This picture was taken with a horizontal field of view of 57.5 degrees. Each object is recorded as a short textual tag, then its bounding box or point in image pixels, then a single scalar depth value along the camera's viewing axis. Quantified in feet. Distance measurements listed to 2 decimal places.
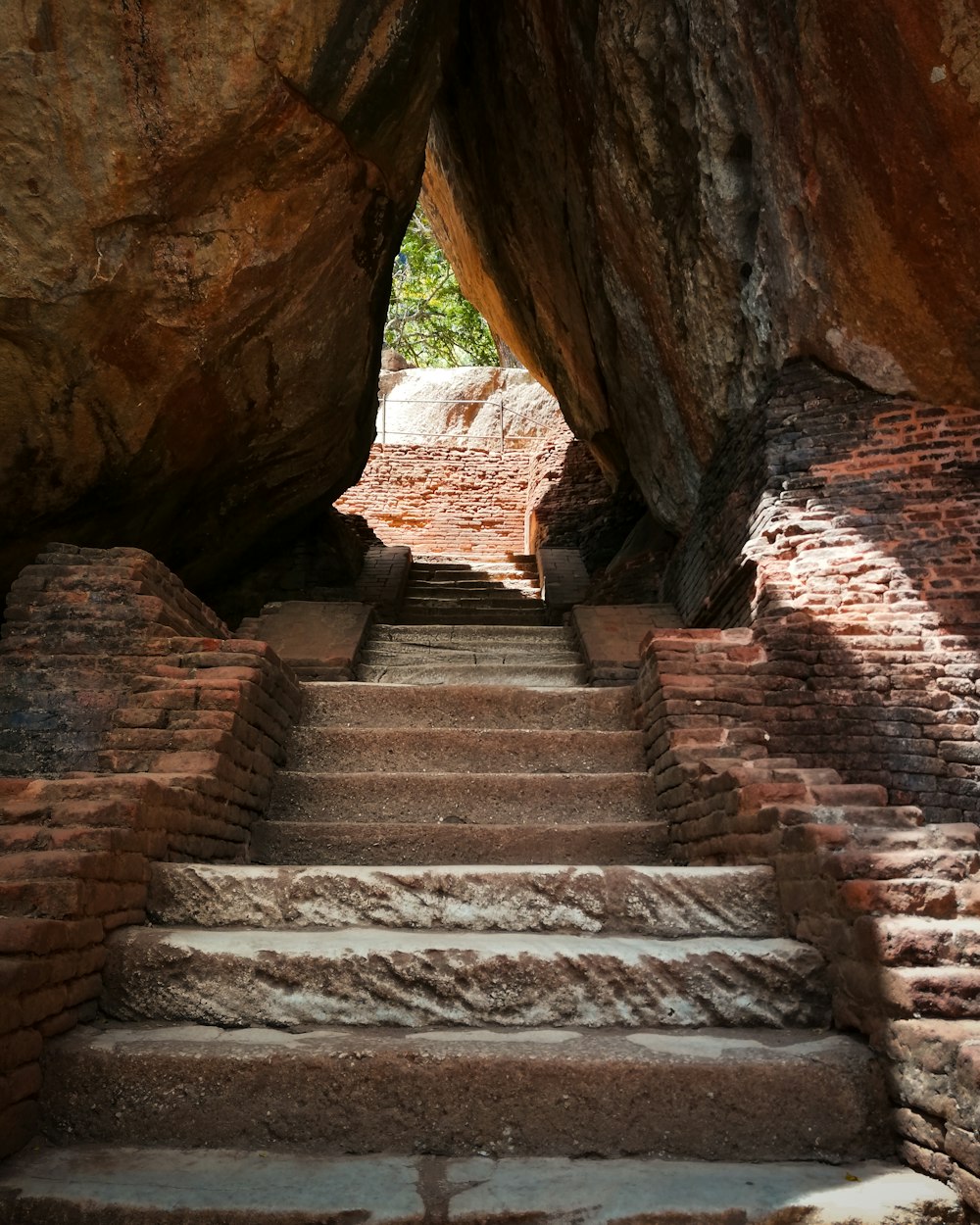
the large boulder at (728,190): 16.63
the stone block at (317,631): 19.72
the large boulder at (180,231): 16.51
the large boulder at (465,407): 63.41
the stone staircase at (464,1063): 5.91
